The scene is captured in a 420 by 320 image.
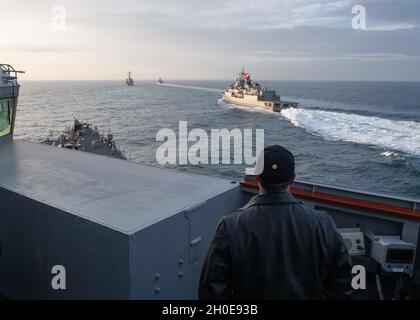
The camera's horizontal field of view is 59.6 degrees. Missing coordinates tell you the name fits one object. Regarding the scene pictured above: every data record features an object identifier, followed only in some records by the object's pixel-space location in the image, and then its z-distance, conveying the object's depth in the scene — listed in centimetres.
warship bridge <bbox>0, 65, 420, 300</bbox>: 371
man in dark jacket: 229
